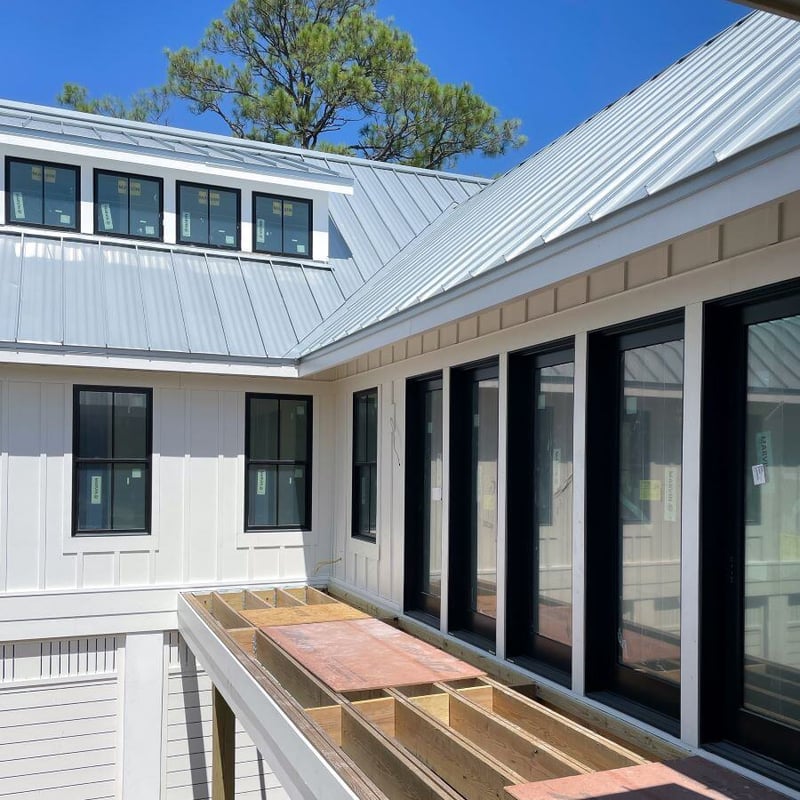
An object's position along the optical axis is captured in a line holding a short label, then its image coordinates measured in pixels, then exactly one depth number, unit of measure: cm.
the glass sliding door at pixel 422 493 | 729
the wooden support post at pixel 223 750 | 741
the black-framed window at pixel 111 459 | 864
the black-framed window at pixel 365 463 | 868
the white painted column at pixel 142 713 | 856
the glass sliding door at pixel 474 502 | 629
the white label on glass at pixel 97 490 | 866
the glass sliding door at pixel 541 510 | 535
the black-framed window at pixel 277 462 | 938
